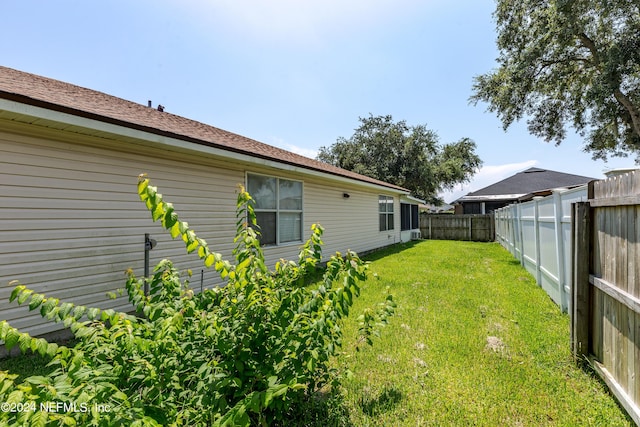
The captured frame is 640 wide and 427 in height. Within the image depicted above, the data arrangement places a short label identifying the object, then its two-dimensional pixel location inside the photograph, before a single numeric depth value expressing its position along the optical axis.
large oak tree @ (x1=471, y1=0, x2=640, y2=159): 9.71
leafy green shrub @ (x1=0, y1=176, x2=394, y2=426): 1.28
